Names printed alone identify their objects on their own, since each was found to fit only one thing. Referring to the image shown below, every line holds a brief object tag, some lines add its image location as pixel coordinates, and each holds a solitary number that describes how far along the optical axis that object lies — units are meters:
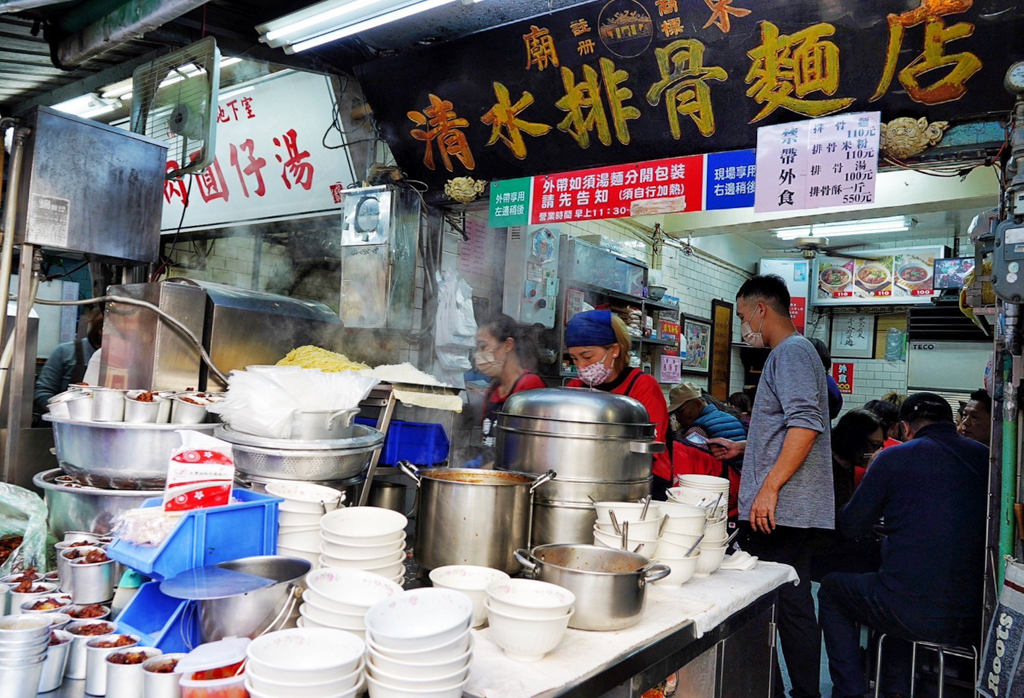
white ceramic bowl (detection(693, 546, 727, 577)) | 2.47
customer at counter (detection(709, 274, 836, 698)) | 3.22
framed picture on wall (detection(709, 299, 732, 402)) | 10.16
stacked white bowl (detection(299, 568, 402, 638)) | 1.50
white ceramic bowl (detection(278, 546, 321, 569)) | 1.83
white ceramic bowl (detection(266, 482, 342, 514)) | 1.85
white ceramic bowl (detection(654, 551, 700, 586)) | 2.30
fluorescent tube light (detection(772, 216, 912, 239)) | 8.71
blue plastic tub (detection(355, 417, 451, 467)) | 2.83
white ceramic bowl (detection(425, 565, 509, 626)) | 1.83
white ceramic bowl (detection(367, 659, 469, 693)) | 1.32
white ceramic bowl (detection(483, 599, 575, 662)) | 1.63
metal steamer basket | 2.36
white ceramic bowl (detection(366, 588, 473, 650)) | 1.33
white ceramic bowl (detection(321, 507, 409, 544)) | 1.82
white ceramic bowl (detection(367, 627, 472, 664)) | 1.32
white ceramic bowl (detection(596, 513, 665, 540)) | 2.18
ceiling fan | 9.70
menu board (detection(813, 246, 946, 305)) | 10.04
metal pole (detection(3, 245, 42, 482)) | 2.92
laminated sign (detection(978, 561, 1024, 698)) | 2.42
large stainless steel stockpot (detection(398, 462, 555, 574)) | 2.03
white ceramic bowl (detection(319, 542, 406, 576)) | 1.72
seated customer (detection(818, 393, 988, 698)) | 3.31
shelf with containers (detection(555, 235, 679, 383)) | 6.64
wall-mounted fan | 4.05
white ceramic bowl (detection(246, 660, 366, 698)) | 1.21
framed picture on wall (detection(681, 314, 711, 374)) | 9.43
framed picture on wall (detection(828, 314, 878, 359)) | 10.95
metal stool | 3.25
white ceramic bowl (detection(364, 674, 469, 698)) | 1.32
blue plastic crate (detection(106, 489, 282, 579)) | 1.53
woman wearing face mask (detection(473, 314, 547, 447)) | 4.49
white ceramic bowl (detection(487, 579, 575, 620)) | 1.63
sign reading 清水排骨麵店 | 3.25
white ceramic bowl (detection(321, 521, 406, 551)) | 1.72
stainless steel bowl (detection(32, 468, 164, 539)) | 2.08
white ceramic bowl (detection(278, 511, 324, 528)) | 1.83
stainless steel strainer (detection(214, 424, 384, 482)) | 2.07
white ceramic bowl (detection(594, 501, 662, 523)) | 2.20
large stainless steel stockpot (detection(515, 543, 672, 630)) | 1.84
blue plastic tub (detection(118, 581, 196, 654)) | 1.48
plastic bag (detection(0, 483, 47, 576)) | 2.02
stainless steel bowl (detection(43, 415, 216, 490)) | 2.12
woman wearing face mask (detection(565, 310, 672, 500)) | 3.62
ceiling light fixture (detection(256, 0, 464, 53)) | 3.50
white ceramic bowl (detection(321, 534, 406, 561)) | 1.72
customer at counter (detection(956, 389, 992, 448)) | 4.04
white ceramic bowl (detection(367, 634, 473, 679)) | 1.32
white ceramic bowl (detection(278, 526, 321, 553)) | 1.83
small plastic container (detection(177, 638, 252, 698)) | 1.26
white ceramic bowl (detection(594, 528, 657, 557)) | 2.18
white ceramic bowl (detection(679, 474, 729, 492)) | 2.75
